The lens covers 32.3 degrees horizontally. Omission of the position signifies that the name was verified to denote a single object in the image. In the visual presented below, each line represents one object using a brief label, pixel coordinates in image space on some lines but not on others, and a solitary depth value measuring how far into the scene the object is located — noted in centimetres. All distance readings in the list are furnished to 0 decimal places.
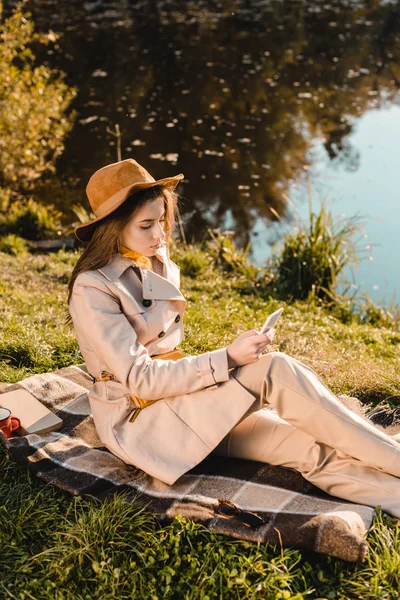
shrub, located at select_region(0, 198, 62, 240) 830
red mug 327
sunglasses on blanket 265
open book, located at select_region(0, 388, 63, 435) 335
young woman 273
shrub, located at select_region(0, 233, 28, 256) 735
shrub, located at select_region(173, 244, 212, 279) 694
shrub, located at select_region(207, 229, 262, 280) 719
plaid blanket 254
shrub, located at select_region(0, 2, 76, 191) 884
